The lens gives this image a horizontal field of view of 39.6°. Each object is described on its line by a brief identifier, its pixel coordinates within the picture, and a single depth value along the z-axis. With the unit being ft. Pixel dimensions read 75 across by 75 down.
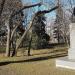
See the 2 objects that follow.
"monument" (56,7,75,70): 16.35
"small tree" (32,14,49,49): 58.41
